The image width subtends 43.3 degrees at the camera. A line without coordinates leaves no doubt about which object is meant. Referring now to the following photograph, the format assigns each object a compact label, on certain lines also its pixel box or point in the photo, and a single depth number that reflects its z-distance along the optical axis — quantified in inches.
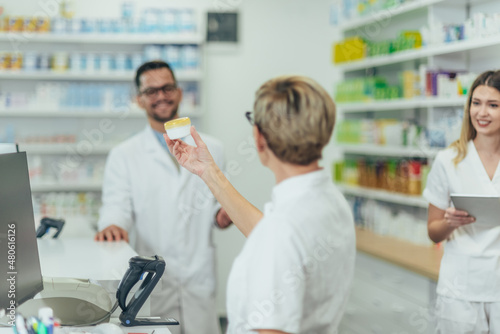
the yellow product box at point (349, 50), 216.1
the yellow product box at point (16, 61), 218.4
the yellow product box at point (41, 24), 219.0
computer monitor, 69.2
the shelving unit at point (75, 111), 220.2
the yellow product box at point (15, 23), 217.2
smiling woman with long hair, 104.4
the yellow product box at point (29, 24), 218.1
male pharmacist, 125.0
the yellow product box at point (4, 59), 217.4
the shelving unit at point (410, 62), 165.8
